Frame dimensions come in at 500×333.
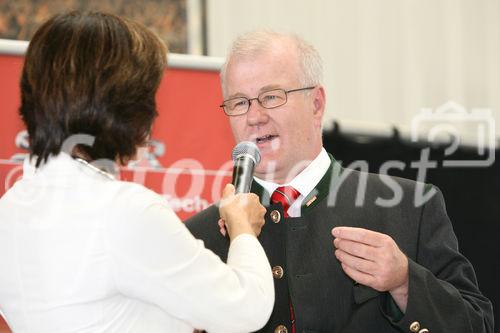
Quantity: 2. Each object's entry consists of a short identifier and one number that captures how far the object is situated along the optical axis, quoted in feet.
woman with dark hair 10.54
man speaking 11.44
